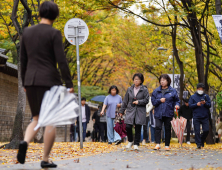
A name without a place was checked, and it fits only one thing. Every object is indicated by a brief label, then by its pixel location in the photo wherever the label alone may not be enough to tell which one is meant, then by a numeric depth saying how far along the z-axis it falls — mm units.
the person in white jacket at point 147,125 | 25621
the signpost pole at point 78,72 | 16433
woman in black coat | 8202
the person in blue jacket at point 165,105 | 16708
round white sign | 17083
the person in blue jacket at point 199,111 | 18876
